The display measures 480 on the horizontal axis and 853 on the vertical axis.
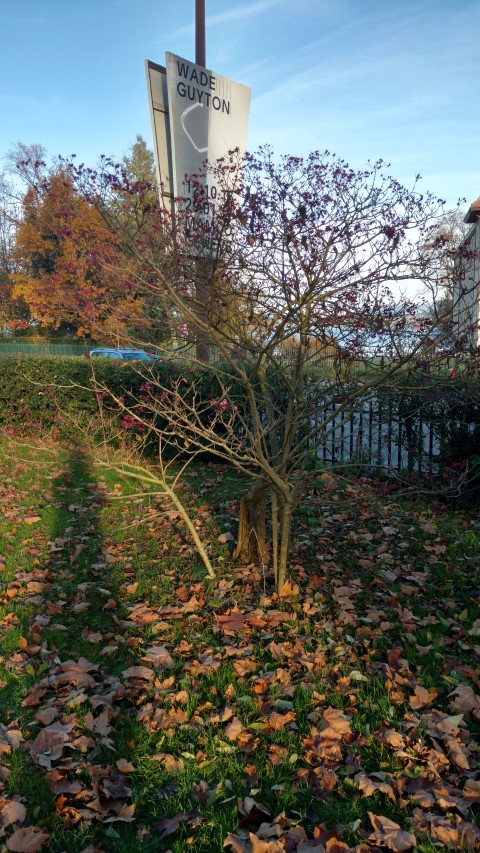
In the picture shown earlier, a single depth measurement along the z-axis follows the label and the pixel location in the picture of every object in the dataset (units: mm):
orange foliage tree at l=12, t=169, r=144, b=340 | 5102
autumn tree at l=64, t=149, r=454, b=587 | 4348
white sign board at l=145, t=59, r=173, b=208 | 8914
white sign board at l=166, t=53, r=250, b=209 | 9047
